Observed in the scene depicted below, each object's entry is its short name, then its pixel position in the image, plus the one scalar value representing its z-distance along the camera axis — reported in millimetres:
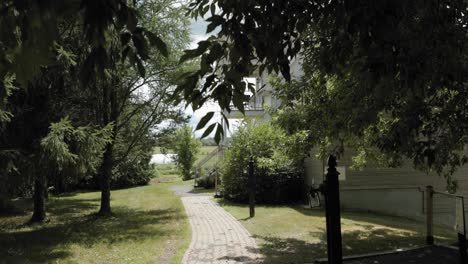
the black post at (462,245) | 6055
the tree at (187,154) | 36938
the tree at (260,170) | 16594
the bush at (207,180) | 26094
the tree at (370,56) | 2418
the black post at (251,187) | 12815
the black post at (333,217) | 3566
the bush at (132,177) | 29245
